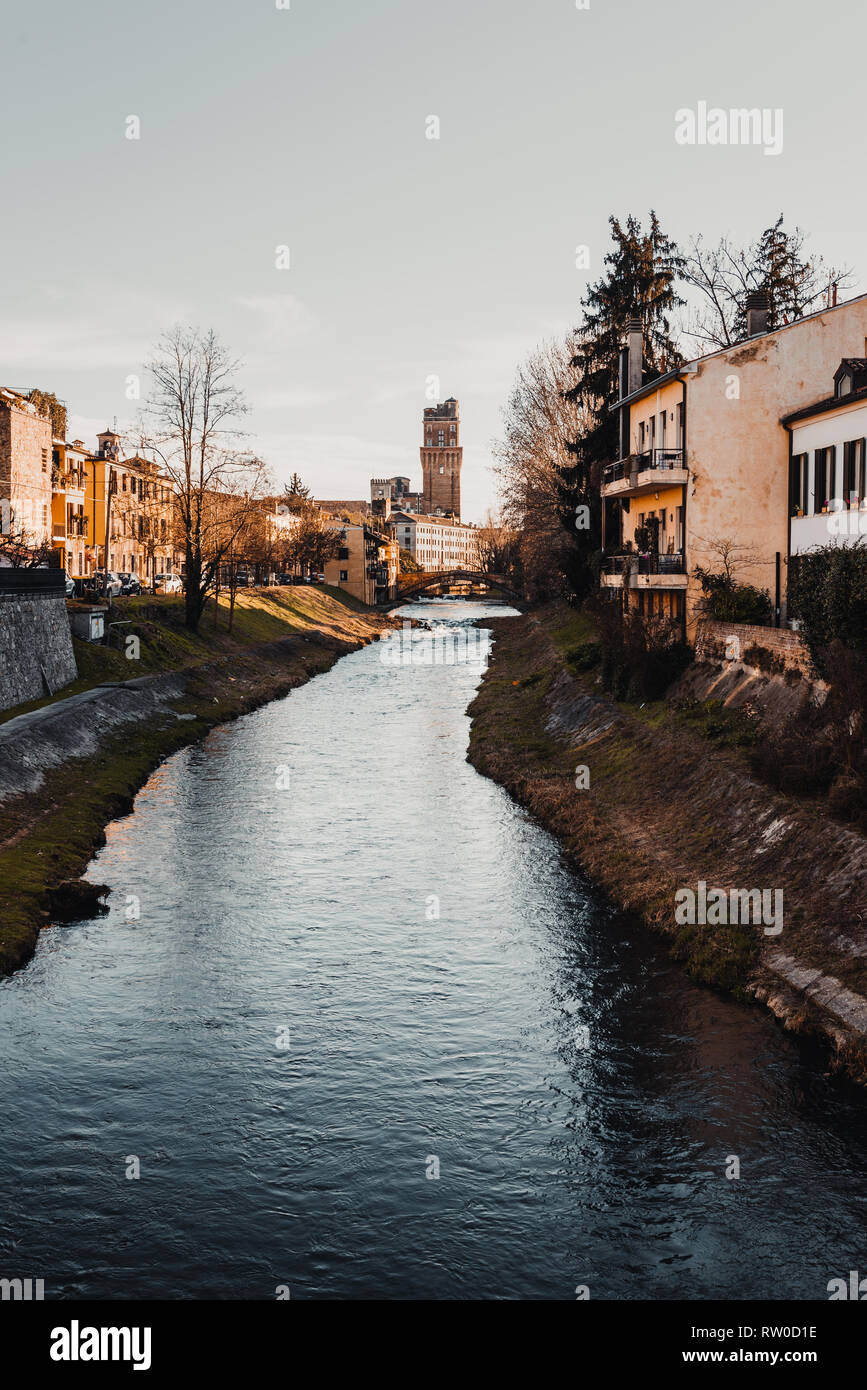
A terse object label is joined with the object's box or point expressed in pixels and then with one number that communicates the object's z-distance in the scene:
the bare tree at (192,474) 61.00
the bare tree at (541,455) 65.62
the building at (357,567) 134.75
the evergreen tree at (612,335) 55.62
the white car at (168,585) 80.19
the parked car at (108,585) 61.06
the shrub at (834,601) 22.70
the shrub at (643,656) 35.56
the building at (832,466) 29.66
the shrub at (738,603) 33.94
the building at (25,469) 69.06
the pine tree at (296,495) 140.75
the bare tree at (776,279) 61.19
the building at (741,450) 34.94
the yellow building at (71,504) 83.62
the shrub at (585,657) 44.50
